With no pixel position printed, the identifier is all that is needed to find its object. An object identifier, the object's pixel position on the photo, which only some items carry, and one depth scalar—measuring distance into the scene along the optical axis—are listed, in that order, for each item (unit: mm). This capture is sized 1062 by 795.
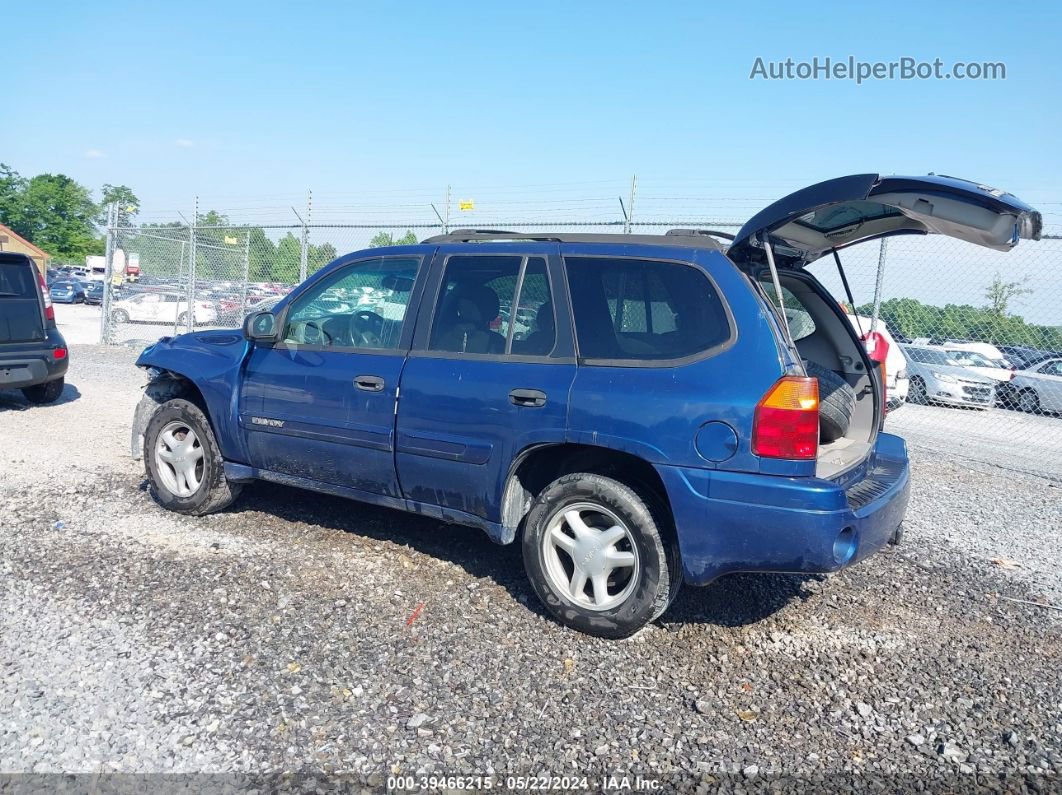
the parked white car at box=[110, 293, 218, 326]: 19944
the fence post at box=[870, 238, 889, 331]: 9133
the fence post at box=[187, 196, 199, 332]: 14258
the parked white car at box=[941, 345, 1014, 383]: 14008
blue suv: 3352
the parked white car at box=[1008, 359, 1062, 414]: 13961
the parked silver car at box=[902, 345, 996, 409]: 14242
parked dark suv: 8586
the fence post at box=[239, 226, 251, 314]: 14384
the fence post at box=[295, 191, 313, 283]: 12625
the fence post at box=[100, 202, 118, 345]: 15219
